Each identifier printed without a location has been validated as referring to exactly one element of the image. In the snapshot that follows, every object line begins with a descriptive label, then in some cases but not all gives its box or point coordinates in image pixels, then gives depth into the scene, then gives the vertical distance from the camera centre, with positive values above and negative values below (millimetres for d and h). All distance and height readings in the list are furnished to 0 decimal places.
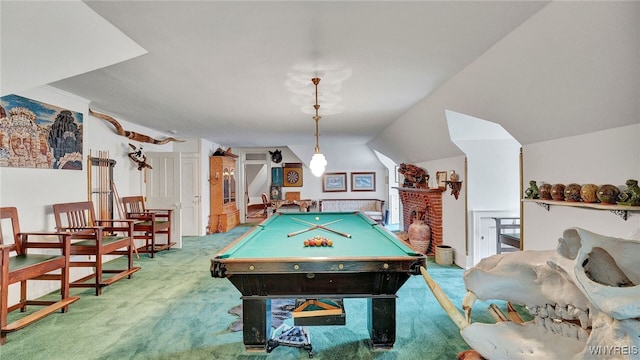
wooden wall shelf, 1752 -210
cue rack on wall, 4133 -30
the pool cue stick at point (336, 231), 2758 -554
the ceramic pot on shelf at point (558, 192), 2363 -133
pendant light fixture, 3191 +189
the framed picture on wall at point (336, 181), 9062 -79
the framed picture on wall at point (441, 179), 4598 -26
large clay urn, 5059 -1048
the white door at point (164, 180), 5613 +9
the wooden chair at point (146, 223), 4777 -744
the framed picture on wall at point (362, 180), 9062 -56
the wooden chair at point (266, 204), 8508 -744
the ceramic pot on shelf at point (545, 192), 2508 -140
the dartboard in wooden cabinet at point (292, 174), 8930 +159
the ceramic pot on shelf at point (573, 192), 2186 -130
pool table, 1859 -643
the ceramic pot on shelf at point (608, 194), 1882 -123
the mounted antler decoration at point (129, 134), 4162 +822
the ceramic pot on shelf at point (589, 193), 2016 -124
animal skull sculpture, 711 -358
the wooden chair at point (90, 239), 3229 -734
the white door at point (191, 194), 6891 -335
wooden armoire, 7230 -414
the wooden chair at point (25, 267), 2291 -760
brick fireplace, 4863 -570
